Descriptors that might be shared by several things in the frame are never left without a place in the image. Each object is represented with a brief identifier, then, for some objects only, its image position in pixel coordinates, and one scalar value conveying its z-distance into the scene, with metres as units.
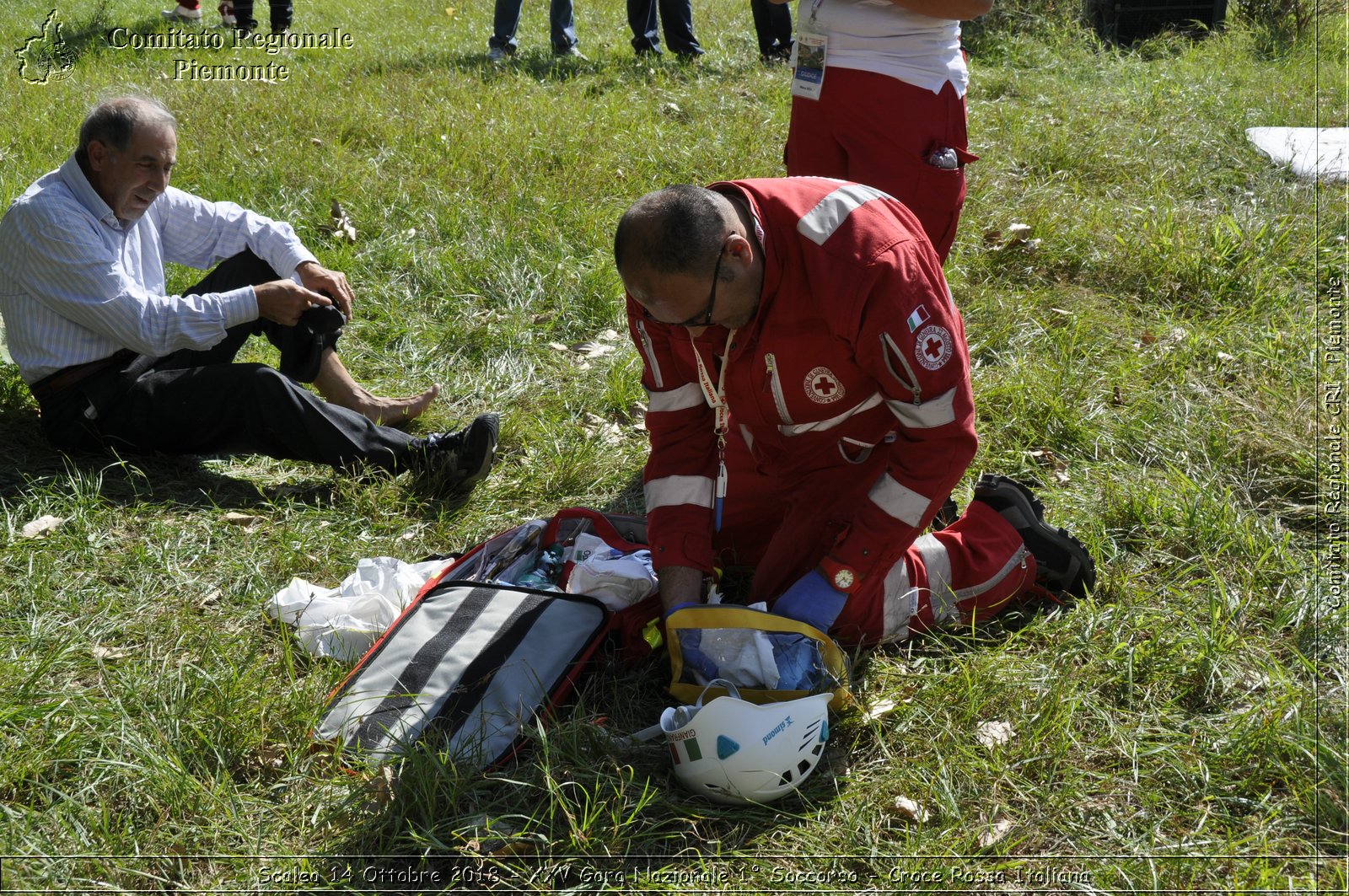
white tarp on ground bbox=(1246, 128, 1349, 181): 6.64
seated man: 3.63
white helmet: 2.44
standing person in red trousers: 3.64
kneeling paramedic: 2.52
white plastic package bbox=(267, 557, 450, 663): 3.03
